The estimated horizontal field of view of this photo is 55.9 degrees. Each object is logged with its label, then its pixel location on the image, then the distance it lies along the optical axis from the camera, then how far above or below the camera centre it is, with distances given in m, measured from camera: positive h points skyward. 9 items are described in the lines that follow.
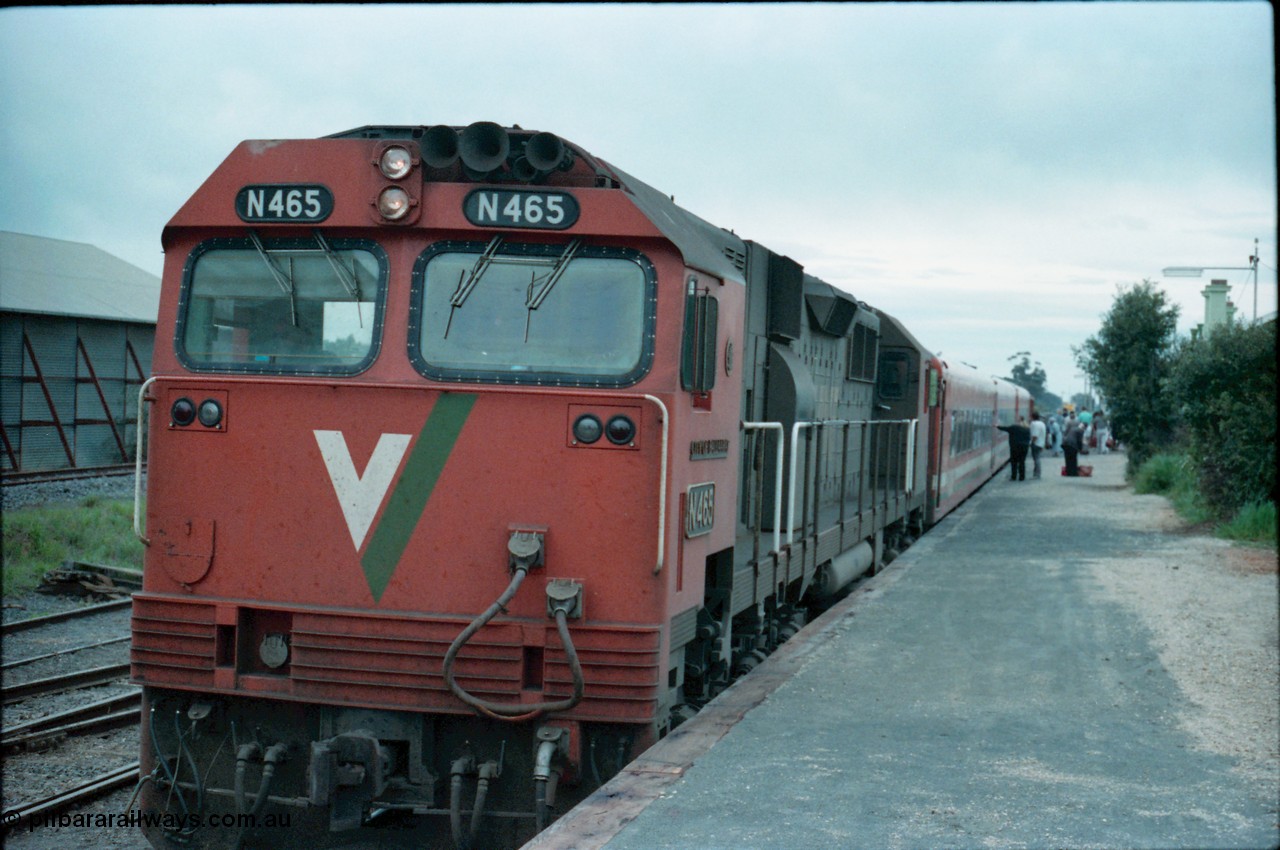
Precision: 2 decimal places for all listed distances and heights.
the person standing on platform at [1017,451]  33.81 -0.44
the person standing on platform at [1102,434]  53.84 +0.17
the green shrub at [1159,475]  25.75 -0.79
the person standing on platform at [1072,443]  32.66 -0.17
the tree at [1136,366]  29.77 +1.83
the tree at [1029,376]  119.51 +6.18
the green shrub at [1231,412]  17.38 +0.45
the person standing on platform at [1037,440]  34.12 -0.12
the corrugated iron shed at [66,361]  23.53 +1.01
